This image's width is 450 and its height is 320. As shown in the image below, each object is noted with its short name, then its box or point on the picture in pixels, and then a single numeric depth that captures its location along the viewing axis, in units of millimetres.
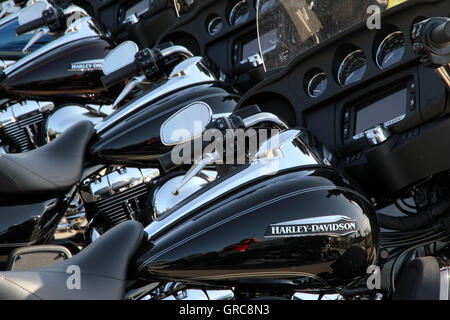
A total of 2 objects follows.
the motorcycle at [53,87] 7117
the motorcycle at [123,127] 5492
